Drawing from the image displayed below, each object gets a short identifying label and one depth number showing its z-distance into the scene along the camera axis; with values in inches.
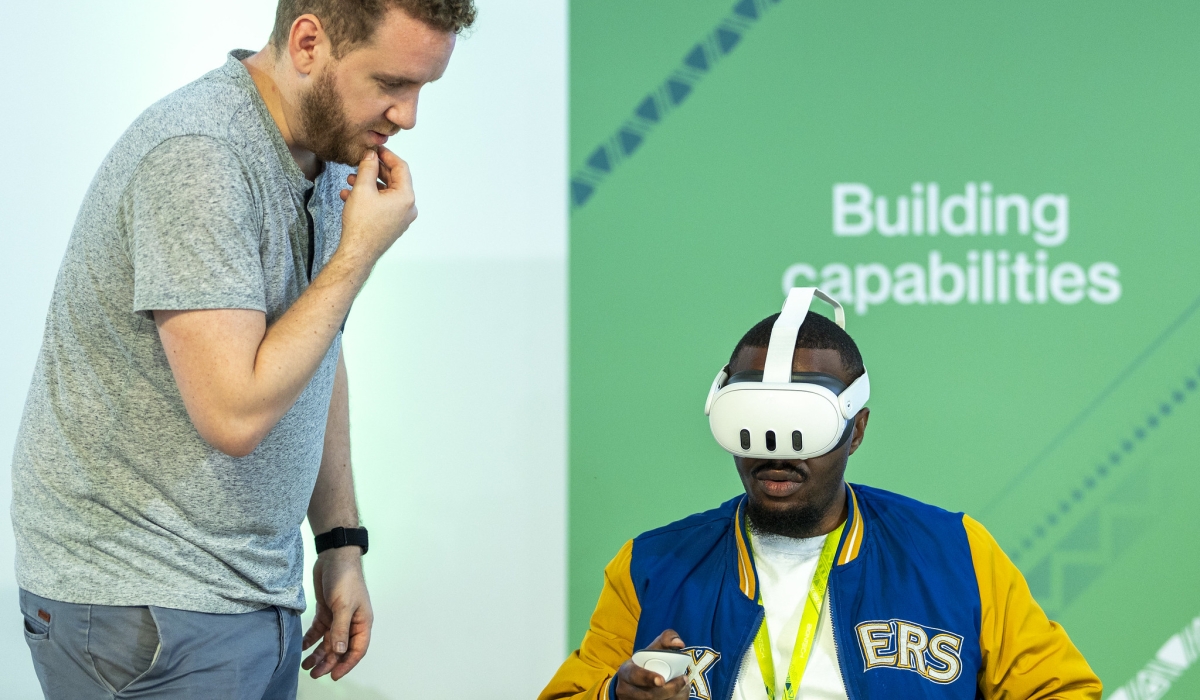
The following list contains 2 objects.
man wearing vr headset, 134.8
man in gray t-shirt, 123.5
